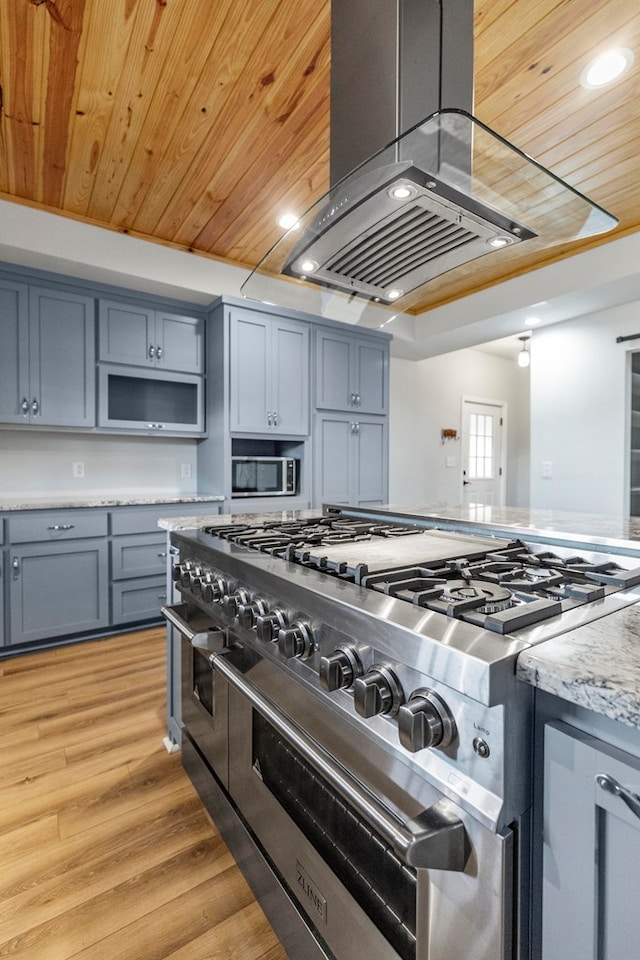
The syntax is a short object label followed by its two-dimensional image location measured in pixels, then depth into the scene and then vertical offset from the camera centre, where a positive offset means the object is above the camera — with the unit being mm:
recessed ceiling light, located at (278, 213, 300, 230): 3007 +1650
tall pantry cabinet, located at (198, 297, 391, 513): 3486 +590
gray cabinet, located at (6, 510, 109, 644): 2787 -626
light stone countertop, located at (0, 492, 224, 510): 2797 -176
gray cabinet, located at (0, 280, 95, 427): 2893 +743
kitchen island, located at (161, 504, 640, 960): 545 -287
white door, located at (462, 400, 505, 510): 5938 +280
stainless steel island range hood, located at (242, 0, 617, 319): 1035 +702
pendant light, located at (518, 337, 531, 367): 4656 +1161
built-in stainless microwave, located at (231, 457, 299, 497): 3578 -14
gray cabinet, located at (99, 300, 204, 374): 3229 +985
